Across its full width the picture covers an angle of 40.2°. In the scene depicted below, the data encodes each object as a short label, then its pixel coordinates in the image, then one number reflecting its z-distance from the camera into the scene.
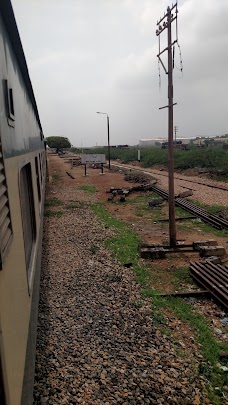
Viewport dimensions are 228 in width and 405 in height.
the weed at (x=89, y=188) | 20.56
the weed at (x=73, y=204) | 15.01
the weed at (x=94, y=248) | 8.52
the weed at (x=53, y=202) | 15.63
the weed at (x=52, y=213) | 13.16
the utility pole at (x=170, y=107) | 7.91
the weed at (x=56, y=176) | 28.03
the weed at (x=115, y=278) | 6.66
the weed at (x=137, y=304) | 5.59
